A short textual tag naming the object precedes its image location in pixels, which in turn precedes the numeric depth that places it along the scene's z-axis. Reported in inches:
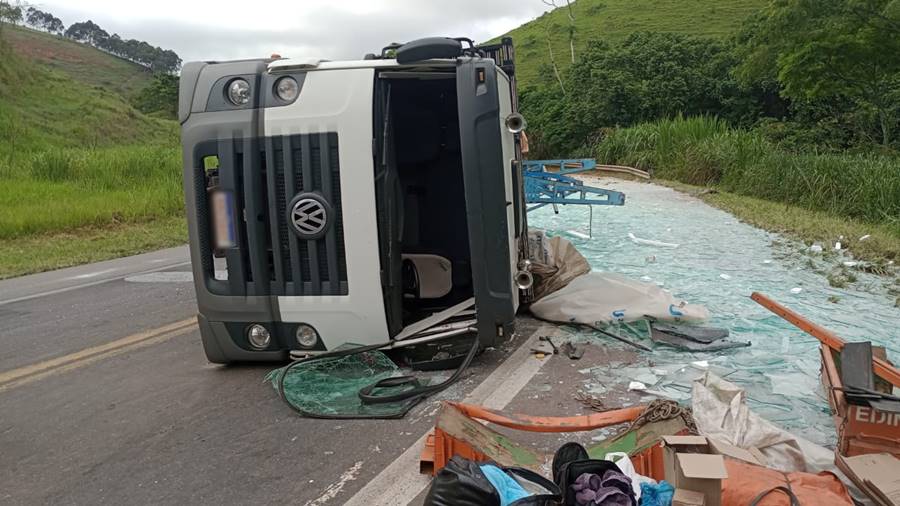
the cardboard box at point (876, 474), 98.0
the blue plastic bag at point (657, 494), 94.4
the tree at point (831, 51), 653.9
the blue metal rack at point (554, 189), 346.0
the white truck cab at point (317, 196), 159.0
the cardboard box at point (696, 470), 92.3
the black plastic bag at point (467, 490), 93.2
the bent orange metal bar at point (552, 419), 125.4
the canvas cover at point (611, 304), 206.4
